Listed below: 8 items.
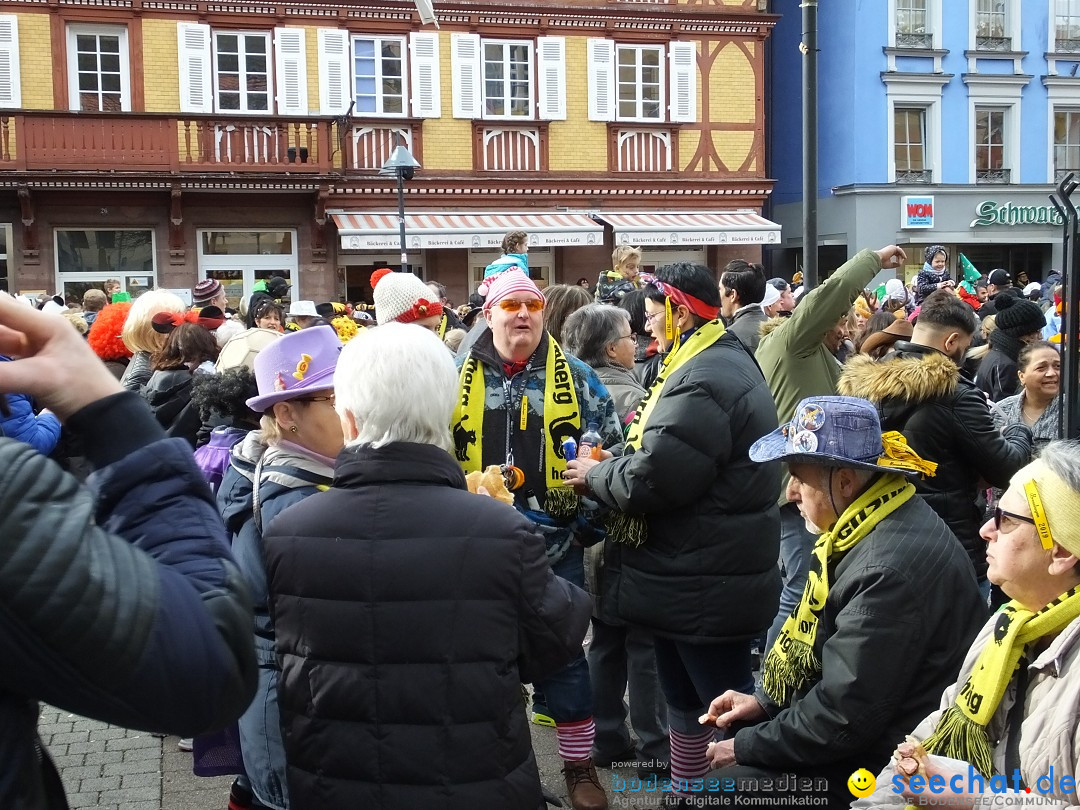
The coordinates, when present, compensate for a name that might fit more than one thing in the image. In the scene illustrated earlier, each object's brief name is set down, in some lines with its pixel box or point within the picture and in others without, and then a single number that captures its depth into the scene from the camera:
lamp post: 11.70
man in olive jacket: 5.02
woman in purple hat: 2.81
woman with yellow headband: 2.31
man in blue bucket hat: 2.77
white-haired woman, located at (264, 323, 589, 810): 2.35
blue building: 24.77
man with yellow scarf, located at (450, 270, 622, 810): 4.15
